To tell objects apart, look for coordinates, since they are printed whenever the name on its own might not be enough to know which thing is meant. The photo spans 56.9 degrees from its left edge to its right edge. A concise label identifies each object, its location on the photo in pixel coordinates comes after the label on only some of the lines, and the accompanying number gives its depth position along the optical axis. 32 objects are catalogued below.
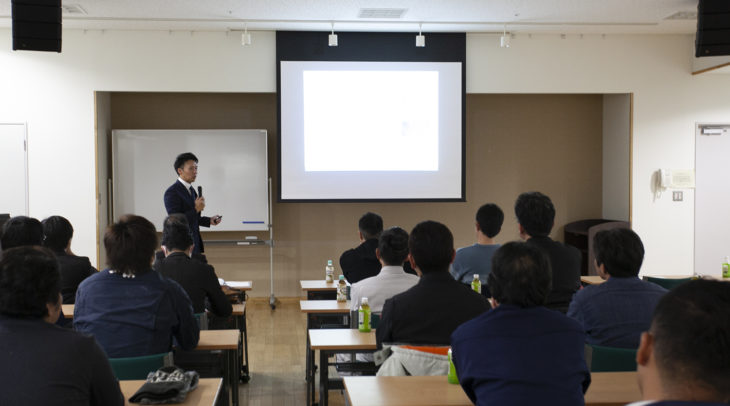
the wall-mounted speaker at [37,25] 5.46
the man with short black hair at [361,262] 4.82
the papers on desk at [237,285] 5.08
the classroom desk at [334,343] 3.24
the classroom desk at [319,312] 4.24
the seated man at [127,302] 2.92
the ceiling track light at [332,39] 7.54
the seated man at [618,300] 2.90
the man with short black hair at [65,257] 4.13
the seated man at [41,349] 1.90
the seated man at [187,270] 3.93
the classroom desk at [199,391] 2.32
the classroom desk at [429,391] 2.32
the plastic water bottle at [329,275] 5.45
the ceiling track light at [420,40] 7.62
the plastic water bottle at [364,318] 3.50
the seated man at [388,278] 3.65
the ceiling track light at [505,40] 7.65
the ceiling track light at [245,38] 7.39
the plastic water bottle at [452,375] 2.50
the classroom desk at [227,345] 3.22
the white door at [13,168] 7.47
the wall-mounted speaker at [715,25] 5.94
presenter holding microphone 5.75
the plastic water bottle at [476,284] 4.18
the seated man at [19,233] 3.94
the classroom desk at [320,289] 5.18
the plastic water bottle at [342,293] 4.51
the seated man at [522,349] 1.98
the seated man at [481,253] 4.53
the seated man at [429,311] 2.79
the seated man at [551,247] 4.01
